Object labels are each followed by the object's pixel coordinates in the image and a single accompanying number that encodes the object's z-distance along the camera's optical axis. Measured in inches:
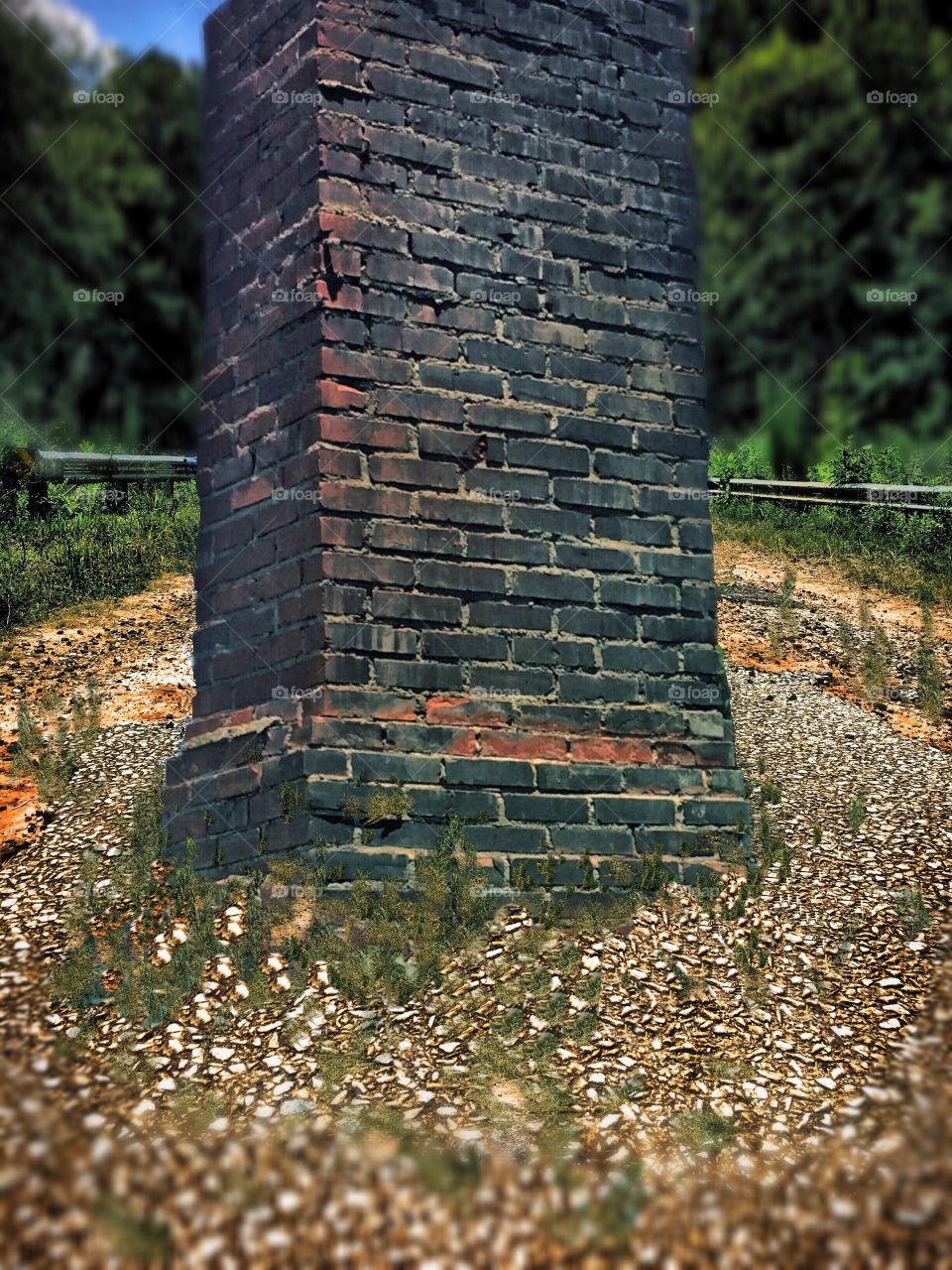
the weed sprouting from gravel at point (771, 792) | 193.5
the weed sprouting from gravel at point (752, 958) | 148.3
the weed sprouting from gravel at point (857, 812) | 187.5
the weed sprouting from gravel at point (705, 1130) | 121.1
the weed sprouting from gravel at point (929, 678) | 248.8
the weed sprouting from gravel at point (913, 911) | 159.6
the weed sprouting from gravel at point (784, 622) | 305.3
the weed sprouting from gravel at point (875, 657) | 269.0
